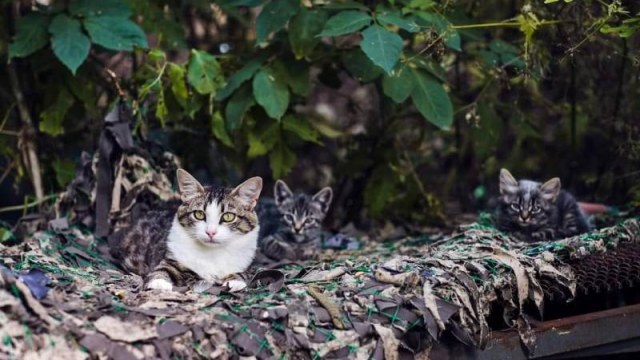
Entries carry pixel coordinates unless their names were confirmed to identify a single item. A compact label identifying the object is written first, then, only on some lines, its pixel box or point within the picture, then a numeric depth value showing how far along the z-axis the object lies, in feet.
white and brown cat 13.25
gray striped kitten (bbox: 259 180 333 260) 16.57
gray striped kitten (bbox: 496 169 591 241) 16.17
